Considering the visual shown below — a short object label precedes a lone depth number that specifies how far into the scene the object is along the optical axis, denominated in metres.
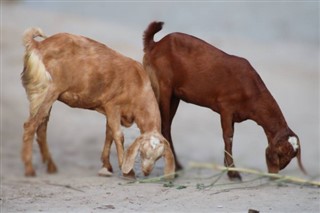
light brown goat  15.12
